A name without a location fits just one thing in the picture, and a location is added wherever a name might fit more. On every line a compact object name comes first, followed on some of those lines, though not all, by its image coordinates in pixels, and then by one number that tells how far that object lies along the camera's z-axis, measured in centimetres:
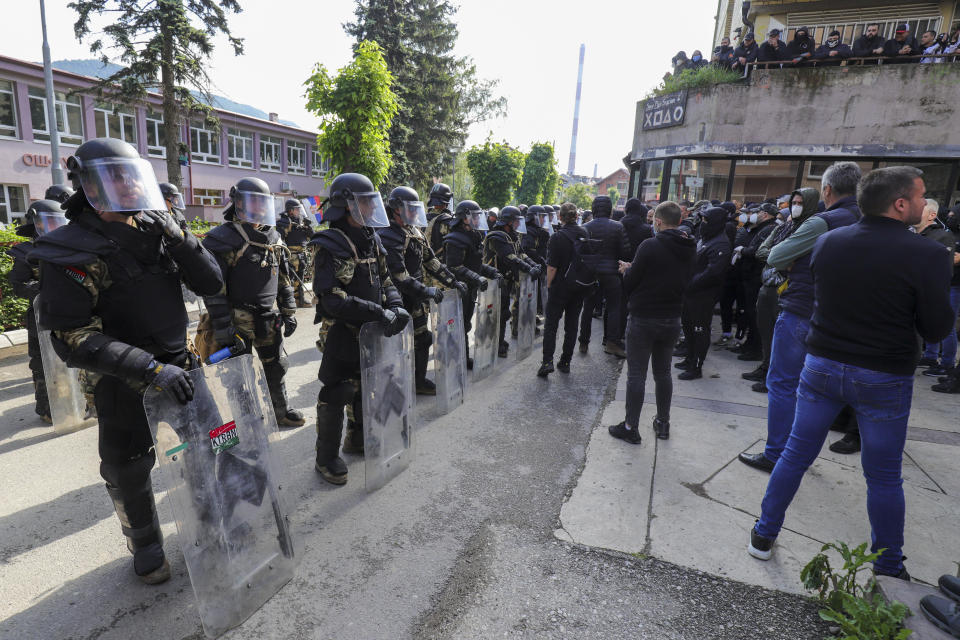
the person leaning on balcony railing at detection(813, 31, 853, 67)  1266
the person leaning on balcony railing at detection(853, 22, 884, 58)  1247
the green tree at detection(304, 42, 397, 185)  1126
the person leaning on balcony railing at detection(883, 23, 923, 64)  1227
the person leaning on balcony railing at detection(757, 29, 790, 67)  1320
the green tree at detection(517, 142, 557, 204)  3881
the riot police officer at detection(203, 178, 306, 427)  407
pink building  1869
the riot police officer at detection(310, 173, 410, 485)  341
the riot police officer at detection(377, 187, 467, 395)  455
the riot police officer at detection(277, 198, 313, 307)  952
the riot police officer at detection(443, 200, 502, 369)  589
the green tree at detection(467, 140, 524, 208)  2814
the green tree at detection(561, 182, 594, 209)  6188
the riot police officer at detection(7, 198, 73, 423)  420
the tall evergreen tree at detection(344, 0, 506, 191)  2733
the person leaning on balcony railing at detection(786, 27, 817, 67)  1294
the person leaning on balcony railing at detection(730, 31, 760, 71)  1344
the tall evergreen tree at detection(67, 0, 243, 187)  1647
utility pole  1321
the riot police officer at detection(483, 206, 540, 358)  667
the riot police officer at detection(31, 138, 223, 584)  215
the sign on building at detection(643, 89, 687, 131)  1445
